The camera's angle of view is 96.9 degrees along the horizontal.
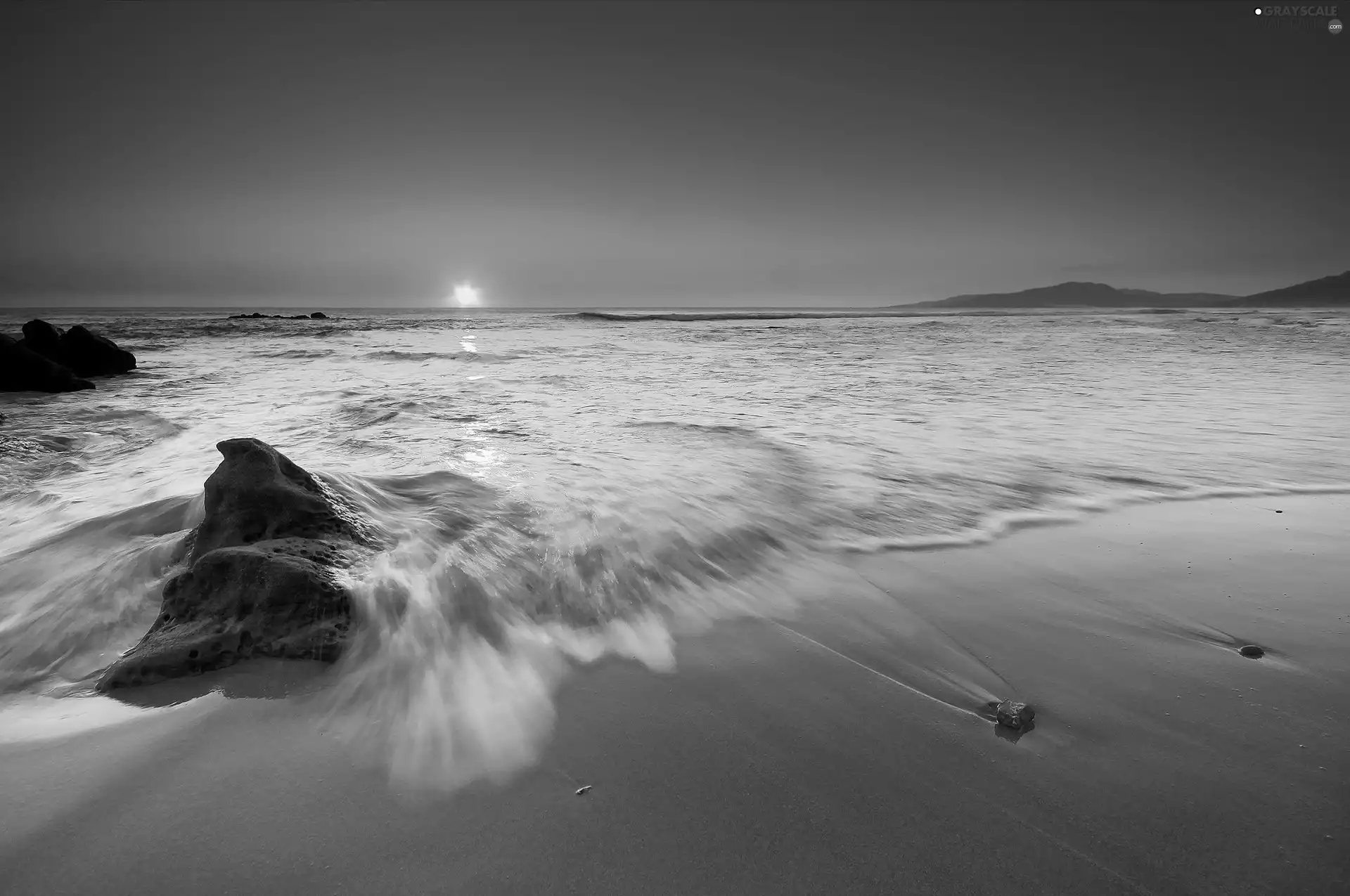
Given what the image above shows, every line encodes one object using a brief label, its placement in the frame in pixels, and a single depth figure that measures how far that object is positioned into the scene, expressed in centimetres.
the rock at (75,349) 1020
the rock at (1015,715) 183
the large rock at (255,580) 213
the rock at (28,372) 845
